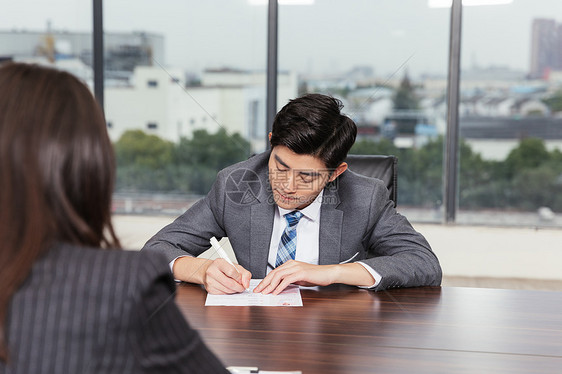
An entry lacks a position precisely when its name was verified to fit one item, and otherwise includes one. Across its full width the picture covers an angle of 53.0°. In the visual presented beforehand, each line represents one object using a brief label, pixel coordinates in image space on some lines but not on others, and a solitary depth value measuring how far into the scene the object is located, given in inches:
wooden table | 41.4
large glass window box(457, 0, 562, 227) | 159.6
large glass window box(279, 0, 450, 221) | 161.3
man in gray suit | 63.6
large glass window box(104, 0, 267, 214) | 166.6
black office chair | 77.9
